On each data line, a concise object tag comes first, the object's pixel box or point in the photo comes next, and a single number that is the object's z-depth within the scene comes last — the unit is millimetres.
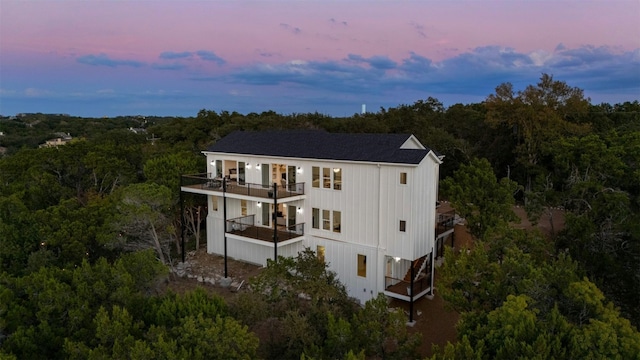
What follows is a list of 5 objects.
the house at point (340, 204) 19016
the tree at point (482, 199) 21031
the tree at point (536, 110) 33438
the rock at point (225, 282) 22469
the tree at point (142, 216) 21250
